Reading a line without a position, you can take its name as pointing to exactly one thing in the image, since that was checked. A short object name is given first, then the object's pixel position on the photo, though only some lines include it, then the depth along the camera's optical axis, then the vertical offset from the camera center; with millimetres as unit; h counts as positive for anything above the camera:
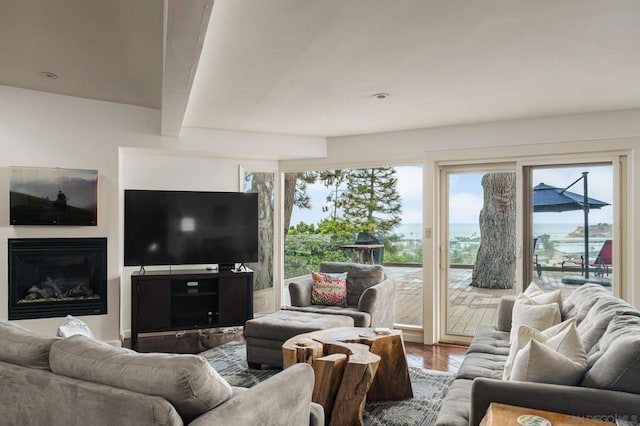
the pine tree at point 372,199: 5691 +249
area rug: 3160 -1329
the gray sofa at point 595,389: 1863 -701
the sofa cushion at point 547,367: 2031 -643
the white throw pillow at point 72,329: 2240 -537
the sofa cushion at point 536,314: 3037 -630
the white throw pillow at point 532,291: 3626 -562
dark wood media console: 4902 -877
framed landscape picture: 4391 +232
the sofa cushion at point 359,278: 5035 -628
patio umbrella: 4684 +178
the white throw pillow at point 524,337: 2352 -599
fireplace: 4434 -557
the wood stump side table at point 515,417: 1763 -764
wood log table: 2914 -960
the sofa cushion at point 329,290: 4969 -748
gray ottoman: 3951 -948
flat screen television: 5086 -84
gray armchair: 4516 -773
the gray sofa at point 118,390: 1616 -619
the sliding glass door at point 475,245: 5090 -285
